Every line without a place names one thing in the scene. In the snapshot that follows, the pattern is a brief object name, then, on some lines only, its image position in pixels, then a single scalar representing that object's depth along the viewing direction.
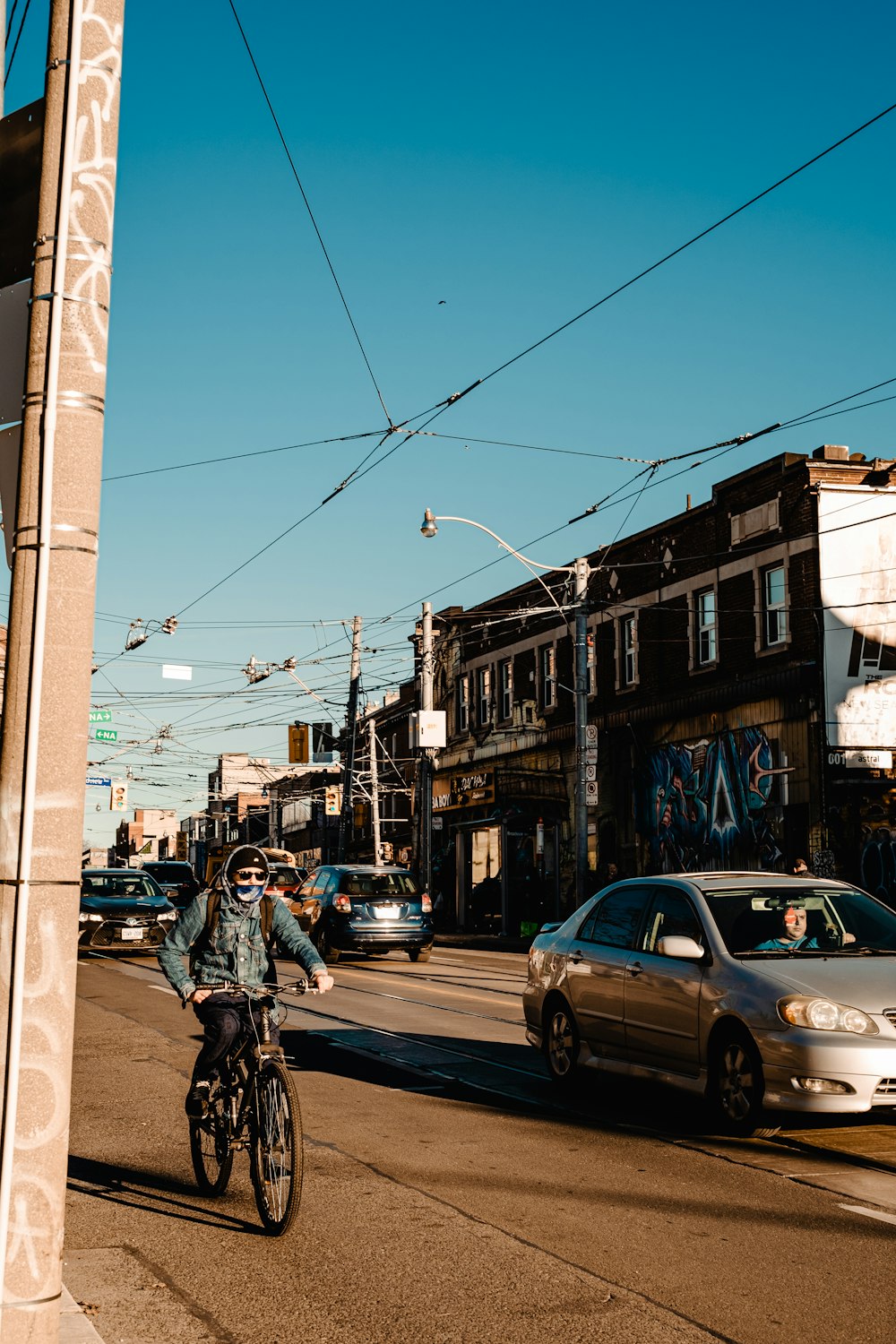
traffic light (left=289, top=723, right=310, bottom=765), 47.06
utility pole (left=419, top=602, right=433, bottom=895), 38.72
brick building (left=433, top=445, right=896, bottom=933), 29.31
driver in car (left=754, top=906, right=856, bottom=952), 9.52
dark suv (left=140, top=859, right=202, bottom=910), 36.14
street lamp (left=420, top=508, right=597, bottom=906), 29.25
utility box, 39.38
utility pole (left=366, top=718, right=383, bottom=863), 45.25
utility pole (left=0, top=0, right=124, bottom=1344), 3.61
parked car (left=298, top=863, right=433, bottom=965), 25.23
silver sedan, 8.34
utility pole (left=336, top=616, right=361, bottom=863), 42.47
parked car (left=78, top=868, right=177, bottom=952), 26.20
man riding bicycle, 7.22
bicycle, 6.57
